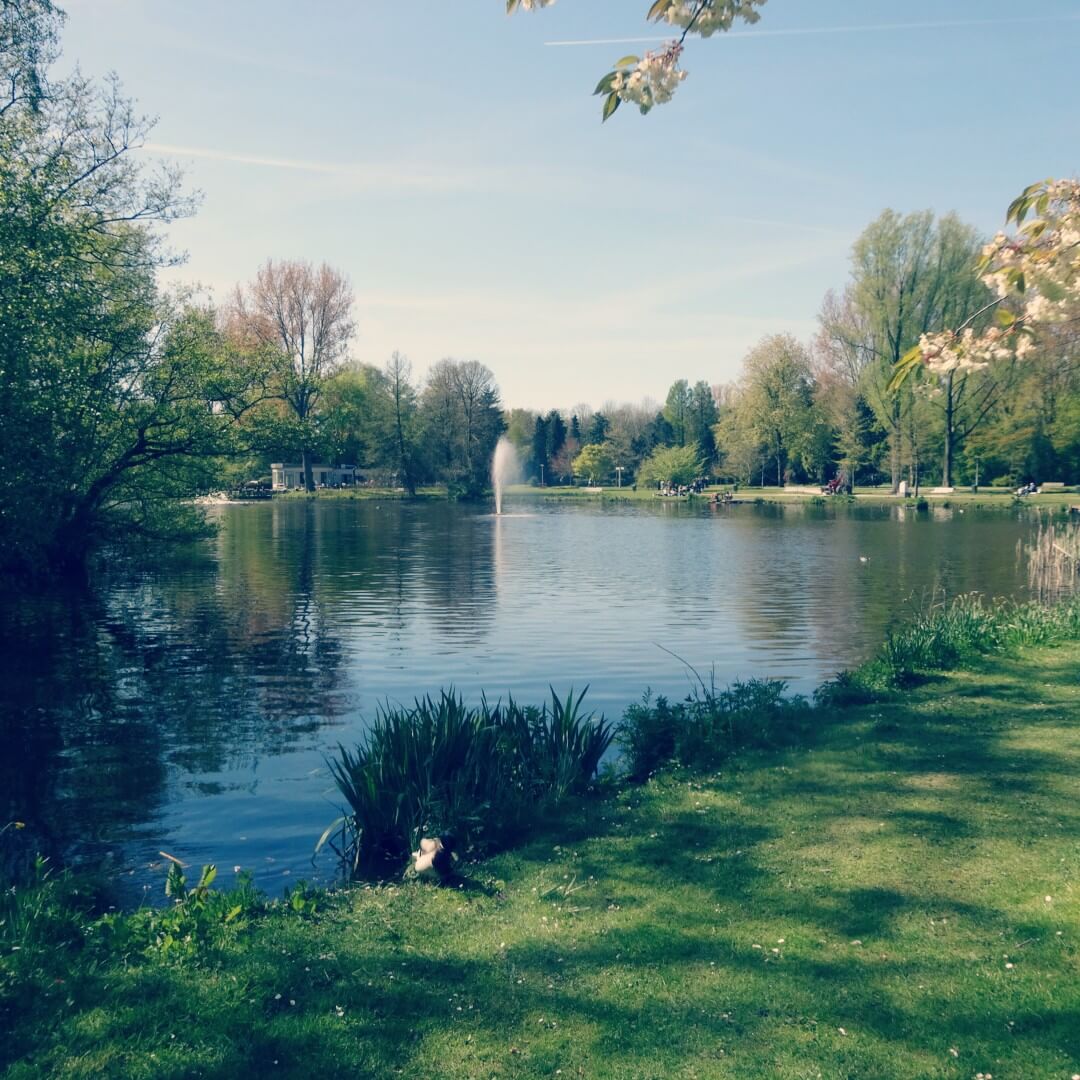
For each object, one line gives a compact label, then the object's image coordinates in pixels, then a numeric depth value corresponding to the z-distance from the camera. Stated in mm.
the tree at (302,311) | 91312
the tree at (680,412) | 128750
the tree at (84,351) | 17969
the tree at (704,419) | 124875
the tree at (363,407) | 94875
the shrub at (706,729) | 10570
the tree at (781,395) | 93562
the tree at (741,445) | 97175
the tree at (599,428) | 144875
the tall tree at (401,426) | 106919
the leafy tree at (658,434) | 133250
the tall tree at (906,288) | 72188
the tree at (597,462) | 134000
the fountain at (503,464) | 105275
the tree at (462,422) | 107375
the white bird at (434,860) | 7633
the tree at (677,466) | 106938
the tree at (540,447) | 148875
